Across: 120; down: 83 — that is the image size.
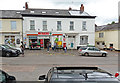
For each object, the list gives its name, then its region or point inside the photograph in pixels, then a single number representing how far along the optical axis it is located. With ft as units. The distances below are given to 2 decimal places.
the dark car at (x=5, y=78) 12.81
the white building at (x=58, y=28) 83.56
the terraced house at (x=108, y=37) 92.73
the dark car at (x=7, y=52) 50.65
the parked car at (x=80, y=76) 7.32
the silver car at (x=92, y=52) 58.70
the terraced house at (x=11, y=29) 81.25
